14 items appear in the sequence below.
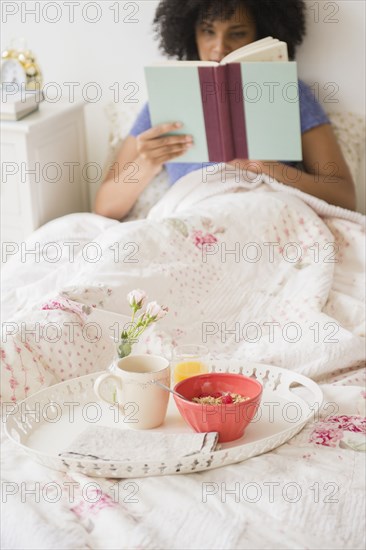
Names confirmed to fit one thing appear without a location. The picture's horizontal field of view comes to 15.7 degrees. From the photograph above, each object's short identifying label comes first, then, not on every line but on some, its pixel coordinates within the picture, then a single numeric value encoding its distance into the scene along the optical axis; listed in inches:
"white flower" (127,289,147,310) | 86.1
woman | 126.9
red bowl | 81.7
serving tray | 79.9
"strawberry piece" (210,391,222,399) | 85.1
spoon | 83.2
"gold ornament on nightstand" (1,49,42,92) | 137.3
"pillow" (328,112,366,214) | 134.3
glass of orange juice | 89.6
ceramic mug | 83.2
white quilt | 76.4
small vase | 86.3
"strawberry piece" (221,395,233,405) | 83.3
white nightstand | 129.4
